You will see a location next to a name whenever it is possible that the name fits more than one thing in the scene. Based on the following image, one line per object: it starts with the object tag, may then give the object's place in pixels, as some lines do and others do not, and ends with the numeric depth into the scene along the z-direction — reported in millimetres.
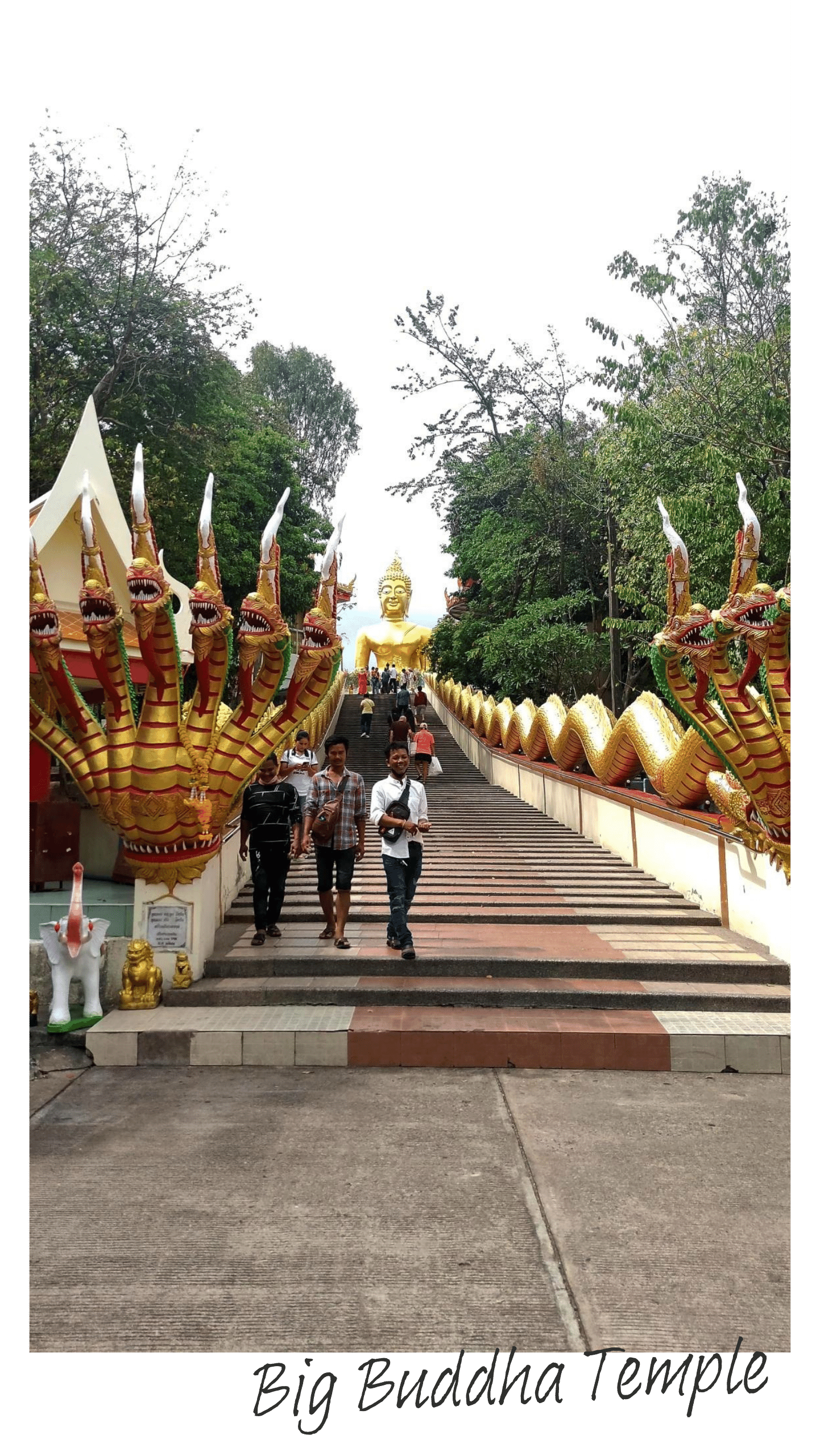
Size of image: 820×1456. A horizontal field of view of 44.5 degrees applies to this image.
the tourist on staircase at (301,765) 9414
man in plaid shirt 6887
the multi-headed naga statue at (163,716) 6340
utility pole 18094
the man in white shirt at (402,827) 6566
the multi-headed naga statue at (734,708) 6805
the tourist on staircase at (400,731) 16062
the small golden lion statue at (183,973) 6434
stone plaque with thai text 6539
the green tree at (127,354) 15955
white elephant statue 6039
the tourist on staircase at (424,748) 17062
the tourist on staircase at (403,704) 22547
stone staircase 5633
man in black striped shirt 7031
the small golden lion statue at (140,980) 6211
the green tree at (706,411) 12484
